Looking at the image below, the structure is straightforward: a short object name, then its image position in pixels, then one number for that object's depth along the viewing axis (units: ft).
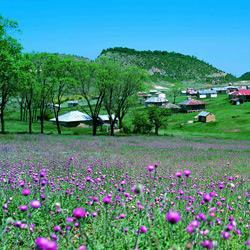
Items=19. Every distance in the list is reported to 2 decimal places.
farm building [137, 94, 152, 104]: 431.84
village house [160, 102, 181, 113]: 309.01
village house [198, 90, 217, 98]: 443.32
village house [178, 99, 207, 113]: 319.27
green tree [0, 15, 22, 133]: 84.64
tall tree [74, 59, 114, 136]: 127.03
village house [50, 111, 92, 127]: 243.81
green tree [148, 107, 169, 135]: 163.02
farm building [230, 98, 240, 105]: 319.86
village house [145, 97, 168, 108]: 368.03
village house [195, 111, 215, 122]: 239.09
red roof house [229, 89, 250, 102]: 327.26
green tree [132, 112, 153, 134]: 166.09
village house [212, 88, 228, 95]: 489.50
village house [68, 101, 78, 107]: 400.47
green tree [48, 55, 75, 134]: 120.37
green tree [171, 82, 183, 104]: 379.86
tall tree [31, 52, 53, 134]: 119.61
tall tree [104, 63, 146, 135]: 132.98
